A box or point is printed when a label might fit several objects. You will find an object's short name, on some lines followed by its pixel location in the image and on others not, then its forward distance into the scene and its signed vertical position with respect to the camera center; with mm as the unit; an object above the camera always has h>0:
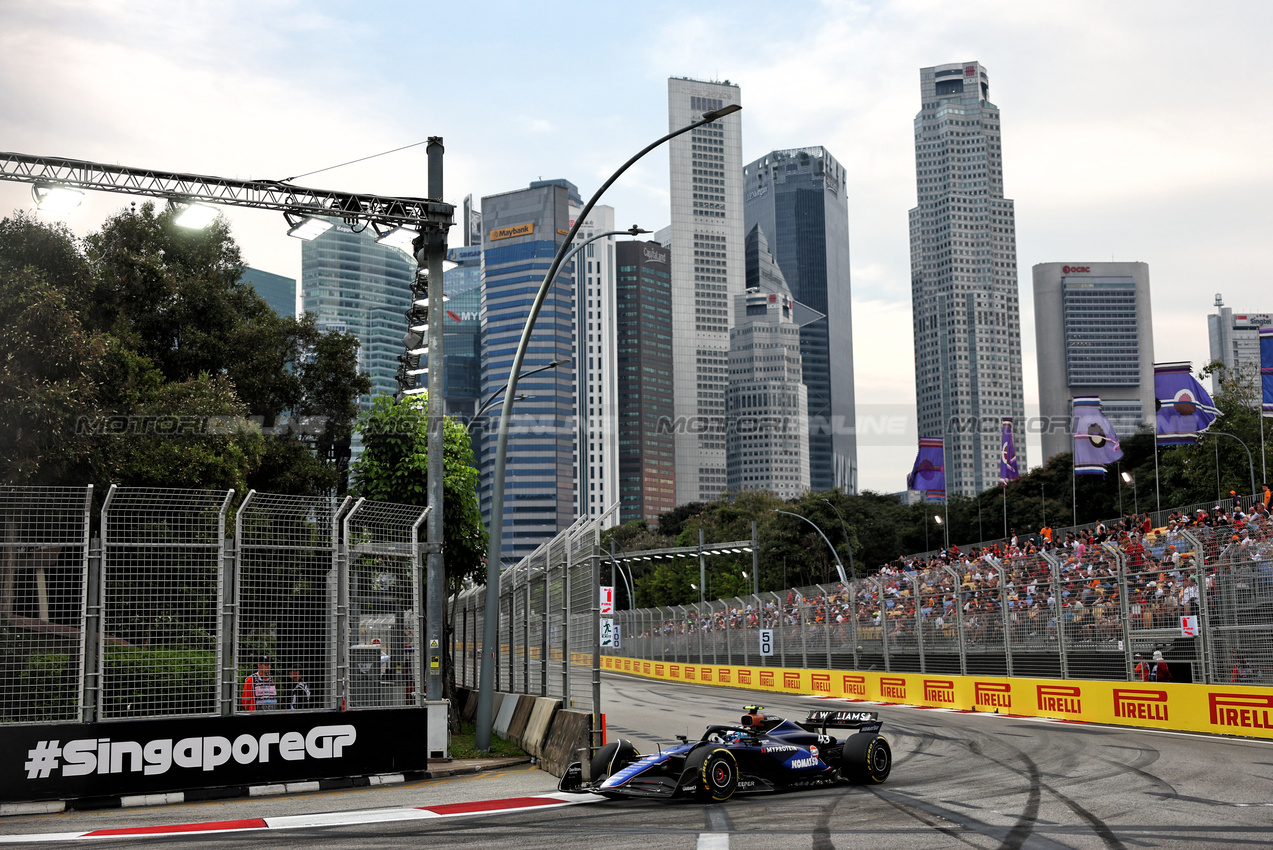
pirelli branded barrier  16266 -2984
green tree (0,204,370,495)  20344 +4297
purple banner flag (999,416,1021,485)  59538 +3981
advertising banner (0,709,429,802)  12297 -2342
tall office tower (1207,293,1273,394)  58753 +8940
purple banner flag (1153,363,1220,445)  39594 +4402
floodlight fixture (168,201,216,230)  18342 +5551
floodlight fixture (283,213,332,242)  18859 +5362
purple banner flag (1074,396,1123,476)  47969 +4058
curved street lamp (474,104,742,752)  16047 -103
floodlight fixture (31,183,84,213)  17984 +5663
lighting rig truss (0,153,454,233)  17859 +5750
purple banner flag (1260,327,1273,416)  31578 +4409
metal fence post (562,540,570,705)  14906 -1105
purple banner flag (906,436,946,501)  58156 +3388
